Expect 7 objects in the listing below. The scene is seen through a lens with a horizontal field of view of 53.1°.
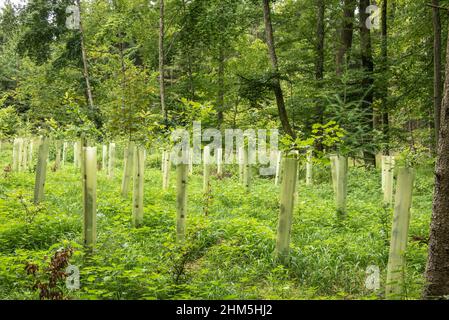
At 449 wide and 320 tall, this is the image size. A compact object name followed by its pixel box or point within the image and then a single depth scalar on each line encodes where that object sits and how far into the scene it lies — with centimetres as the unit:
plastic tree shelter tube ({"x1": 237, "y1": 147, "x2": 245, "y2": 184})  1432
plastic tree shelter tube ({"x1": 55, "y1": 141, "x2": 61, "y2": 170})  1666
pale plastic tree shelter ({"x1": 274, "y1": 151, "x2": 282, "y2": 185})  1438
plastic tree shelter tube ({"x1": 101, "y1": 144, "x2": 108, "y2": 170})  1615
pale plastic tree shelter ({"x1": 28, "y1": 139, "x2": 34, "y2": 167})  1734
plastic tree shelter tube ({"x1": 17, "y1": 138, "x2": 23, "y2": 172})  1602
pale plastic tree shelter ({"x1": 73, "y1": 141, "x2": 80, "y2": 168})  1758
